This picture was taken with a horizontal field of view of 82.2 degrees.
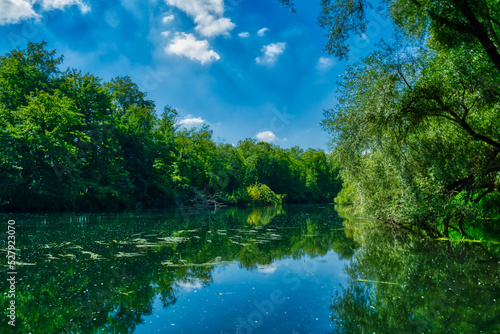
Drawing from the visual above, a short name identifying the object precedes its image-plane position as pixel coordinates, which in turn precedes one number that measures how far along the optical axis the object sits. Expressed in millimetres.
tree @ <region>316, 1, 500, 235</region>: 9266
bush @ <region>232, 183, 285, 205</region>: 57850
